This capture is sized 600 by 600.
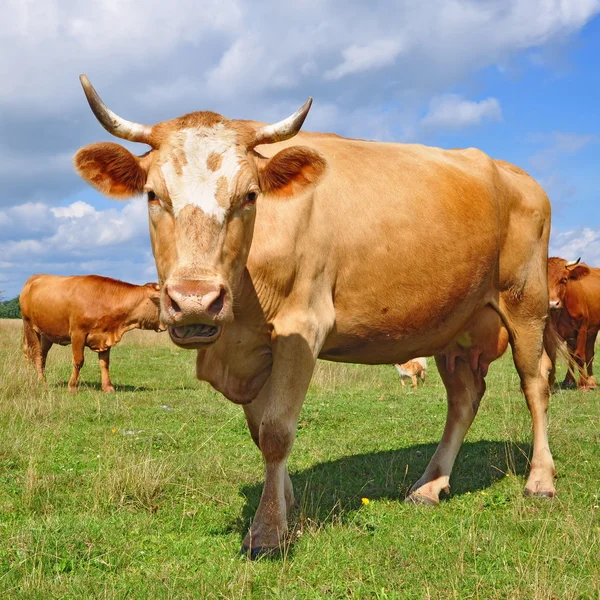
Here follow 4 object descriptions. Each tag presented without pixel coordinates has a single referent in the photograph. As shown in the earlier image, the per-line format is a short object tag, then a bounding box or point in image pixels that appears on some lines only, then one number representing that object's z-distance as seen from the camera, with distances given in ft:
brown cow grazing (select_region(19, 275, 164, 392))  49.32
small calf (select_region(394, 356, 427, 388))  47.34
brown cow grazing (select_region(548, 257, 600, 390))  51.83
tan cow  13.07
